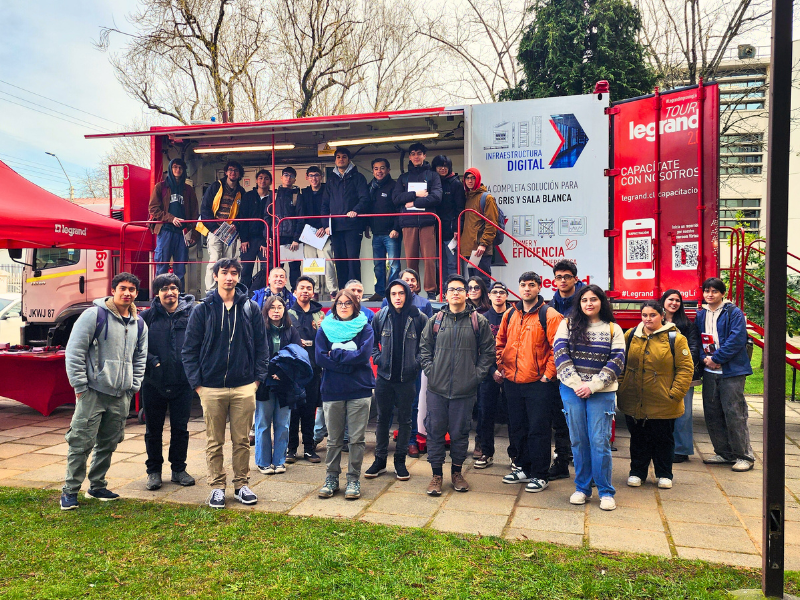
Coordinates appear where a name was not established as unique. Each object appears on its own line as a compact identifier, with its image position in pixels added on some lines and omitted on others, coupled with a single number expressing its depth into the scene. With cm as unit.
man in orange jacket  517
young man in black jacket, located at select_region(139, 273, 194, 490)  536
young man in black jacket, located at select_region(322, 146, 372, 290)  848
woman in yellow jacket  518
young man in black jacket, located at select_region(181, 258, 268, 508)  473
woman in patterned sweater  477
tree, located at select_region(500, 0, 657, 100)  1334
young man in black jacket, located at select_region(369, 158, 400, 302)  848
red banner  669
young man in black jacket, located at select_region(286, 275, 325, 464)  614
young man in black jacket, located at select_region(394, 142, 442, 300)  790
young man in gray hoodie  477
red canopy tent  802
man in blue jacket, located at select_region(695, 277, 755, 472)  586
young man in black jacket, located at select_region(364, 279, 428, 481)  543
